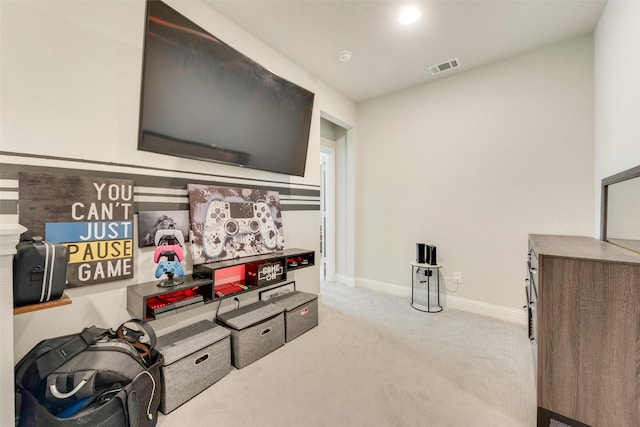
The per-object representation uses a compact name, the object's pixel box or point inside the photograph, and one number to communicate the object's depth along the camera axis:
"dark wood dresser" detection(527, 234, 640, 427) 1.14
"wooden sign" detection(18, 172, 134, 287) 1.33
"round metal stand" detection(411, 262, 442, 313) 2.97
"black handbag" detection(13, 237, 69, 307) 1.03
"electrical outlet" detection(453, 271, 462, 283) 3.01
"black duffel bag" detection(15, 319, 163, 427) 1.07
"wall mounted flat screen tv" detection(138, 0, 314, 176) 1.69
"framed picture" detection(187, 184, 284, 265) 1.96
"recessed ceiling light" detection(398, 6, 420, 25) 2.04
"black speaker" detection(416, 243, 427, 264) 3.06
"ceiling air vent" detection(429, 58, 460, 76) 2.75
